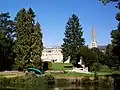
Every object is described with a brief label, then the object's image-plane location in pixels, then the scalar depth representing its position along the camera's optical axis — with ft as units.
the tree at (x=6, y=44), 122.22
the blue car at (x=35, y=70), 97.44
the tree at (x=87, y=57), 129.86
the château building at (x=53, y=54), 328.62
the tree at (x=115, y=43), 112.74
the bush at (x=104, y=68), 131.43
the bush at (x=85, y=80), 84.99
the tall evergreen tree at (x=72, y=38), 171.77
